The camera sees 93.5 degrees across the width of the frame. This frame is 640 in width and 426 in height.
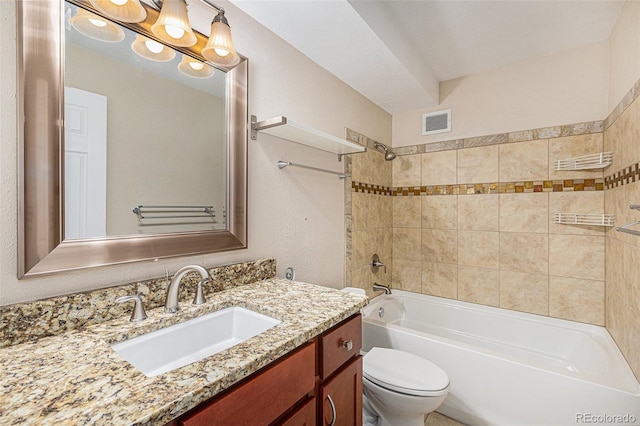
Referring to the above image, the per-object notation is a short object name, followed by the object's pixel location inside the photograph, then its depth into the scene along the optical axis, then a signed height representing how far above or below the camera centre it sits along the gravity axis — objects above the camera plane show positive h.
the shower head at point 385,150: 2.62 +0.54
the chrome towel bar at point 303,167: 1.68 +0.25
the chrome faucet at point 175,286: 1.07 -0.28
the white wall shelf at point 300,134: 1.47 +0.41
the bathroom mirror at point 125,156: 0.88 +0.20
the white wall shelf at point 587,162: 1.90 +0.32
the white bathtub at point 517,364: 1.46 -0.91
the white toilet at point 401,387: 1.44 -0.86
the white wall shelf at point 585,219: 1.91 -0.06
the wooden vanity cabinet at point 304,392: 0.70 -0.52
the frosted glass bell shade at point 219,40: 1.24 +0.70
